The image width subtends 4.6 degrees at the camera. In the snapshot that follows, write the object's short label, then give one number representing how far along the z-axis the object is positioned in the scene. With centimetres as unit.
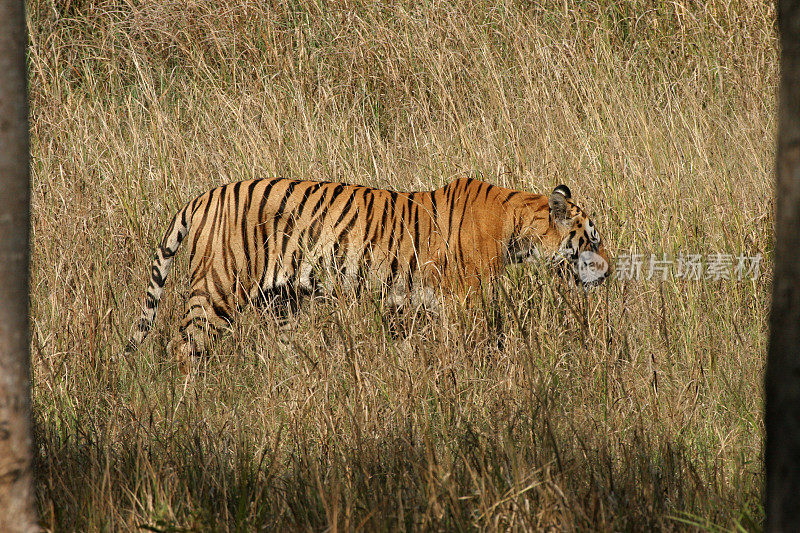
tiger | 3914
